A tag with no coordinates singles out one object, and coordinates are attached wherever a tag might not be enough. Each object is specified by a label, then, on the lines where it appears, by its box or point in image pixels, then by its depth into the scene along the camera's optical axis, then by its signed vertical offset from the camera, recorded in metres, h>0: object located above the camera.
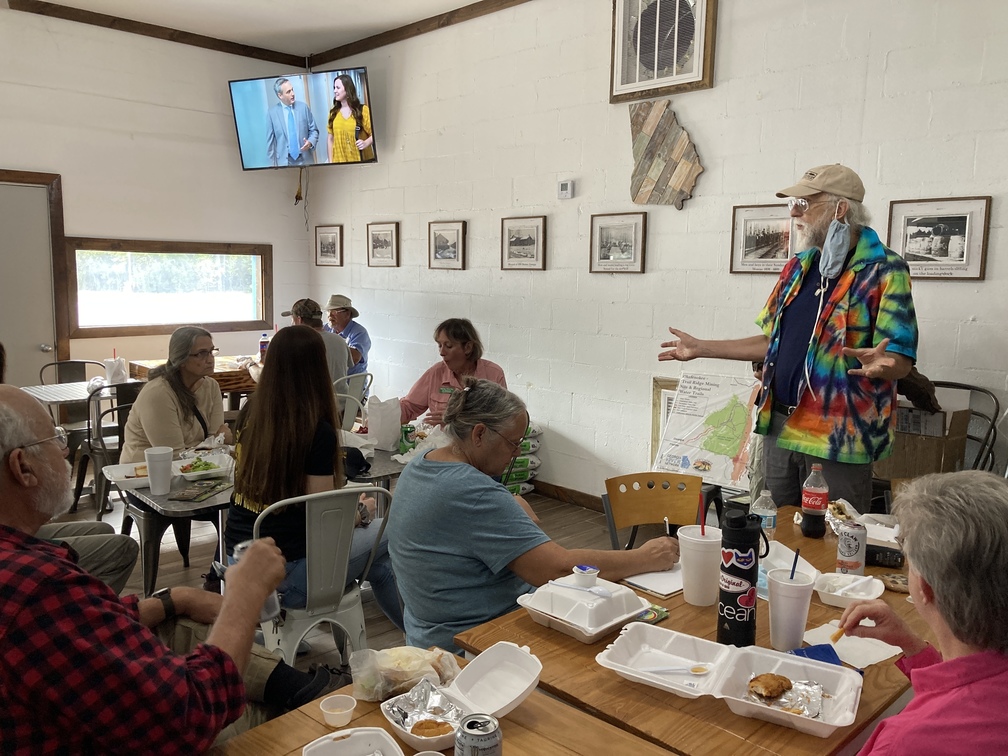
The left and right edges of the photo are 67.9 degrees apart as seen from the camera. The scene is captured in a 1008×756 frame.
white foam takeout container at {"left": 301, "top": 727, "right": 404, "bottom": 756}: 1.18 -0.72
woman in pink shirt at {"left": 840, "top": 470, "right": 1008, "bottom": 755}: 1.01 -0.45
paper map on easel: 4.16 -0.78
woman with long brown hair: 2.55 -0.54
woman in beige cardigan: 3.45 -0.56
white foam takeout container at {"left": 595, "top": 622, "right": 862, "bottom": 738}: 1.28 -0.71
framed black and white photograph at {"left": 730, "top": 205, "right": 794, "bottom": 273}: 4.06 +0.31
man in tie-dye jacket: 2.53 -0.17
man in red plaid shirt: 1.09 -0.57
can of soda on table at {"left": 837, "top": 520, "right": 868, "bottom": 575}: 1.93 -0.65
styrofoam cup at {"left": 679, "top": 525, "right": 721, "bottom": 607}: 1.72 -0.63
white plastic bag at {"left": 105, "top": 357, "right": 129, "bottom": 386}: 5.10 -0.61
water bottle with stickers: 1.43 -0.56
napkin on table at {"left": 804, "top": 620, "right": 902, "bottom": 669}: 1.50 -0.73
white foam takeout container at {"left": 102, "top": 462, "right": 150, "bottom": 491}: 2.90 -0.76
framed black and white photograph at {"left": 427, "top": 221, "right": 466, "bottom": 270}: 5.98 +0.36
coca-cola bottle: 2.19 -0.62
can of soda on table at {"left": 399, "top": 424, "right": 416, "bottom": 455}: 3.58 -0.73
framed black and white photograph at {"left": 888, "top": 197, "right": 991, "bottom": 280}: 3.39 +0.29
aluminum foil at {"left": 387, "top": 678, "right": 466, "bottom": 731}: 1.26 -0.72
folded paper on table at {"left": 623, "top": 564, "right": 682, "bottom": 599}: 1.83 -0.72
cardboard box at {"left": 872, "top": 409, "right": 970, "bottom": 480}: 3.25 -0.68
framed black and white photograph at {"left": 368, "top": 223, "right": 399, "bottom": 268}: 6.63 +0.38
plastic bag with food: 1.34 -0.70
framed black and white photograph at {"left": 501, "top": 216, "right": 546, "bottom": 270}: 5.34 +0.34
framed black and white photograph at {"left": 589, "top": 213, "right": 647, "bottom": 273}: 4.72 +0.32
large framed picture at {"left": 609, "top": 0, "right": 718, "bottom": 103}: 4.31 +1.47
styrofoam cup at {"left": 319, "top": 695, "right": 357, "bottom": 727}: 1.27 -0.72
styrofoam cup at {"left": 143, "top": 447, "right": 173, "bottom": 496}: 2.80 -0.69
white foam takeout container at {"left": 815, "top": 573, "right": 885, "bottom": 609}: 1.77 -0.71
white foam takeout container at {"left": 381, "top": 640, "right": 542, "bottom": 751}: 1.30 -0.71
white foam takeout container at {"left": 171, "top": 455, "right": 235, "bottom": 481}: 3.02 -0.75
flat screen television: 6.57 +1.47
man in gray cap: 5.29 -0.38
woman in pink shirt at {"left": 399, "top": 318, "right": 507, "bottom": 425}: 4.26 -0.47
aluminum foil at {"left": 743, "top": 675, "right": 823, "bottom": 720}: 1.29 -0.71
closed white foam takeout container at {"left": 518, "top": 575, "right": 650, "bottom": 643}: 1.58 -0.69
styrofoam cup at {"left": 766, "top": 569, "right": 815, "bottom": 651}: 1.49 -0.63
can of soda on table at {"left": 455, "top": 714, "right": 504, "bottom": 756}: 1.07 -0.64
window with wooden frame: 6.34 -0.02
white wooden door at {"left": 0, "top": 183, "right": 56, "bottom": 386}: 5.84 +0.00
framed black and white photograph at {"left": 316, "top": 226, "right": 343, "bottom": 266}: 7.28 +0.41
